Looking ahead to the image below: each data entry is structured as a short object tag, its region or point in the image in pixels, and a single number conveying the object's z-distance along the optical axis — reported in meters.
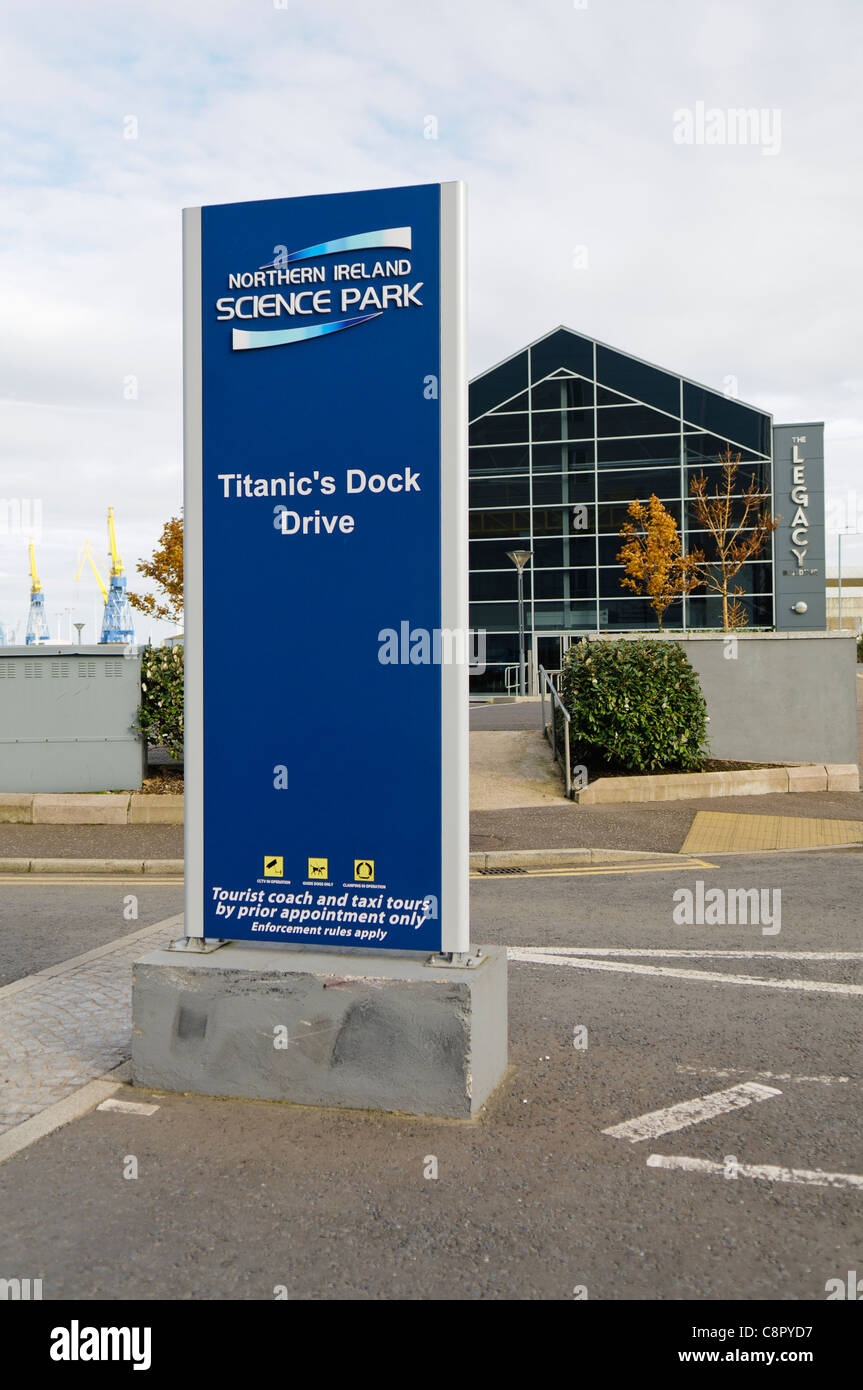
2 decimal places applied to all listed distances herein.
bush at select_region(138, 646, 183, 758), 13.12
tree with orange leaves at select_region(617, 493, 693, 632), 37.50
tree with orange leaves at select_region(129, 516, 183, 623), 40.62
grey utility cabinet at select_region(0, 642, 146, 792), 12.94
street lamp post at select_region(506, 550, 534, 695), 34.16
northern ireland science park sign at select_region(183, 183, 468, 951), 4.40
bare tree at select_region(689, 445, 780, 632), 36.97
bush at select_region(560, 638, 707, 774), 14.33
